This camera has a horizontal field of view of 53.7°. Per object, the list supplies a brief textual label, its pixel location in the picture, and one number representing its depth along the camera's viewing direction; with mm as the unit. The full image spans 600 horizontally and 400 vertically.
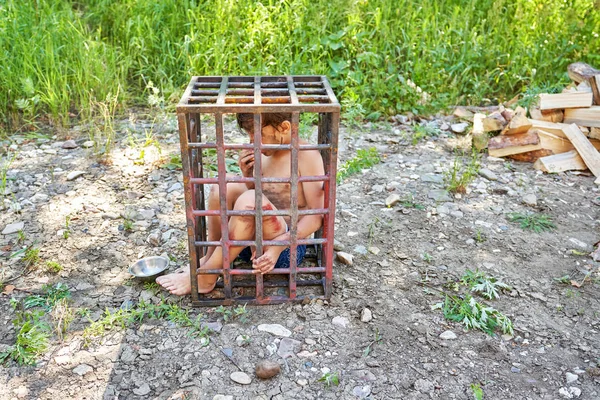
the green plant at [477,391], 2102
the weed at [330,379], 2191
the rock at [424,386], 2179
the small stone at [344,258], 2955
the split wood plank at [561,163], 4051
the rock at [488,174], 3920
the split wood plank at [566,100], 4203
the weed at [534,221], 3338
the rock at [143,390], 2139
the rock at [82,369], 2217
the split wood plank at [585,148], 3998
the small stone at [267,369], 2197
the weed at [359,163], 3915
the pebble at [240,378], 2193
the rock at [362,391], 2148
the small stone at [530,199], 3598
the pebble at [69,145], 4184
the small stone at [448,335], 2443
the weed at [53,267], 2850
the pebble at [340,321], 2514
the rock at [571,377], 2232
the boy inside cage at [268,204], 2453
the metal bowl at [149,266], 2784
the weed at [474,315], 2510
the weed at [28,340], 2277
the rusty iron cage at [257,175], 2248
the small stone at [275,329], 2441
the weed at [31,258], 2893
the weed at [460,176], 3680
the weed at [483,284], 2734
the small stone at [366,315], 2543
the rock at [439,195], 3635
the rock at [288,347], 2334
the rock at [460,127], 4492
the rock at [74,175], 3748
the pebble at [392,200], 3561
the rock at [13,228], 3170
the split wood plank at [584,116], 4144
